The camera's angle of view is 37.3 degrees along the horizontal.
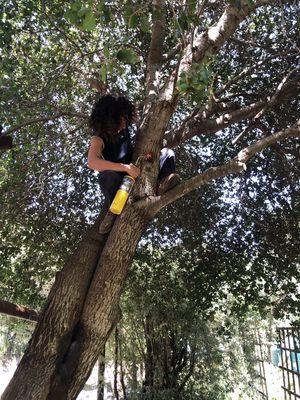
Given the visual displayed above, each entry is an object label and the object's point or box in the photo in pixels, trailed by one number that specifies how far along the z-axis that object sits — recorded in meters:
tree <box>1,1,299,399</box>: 2.84
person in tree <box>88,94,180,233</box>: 3.24
